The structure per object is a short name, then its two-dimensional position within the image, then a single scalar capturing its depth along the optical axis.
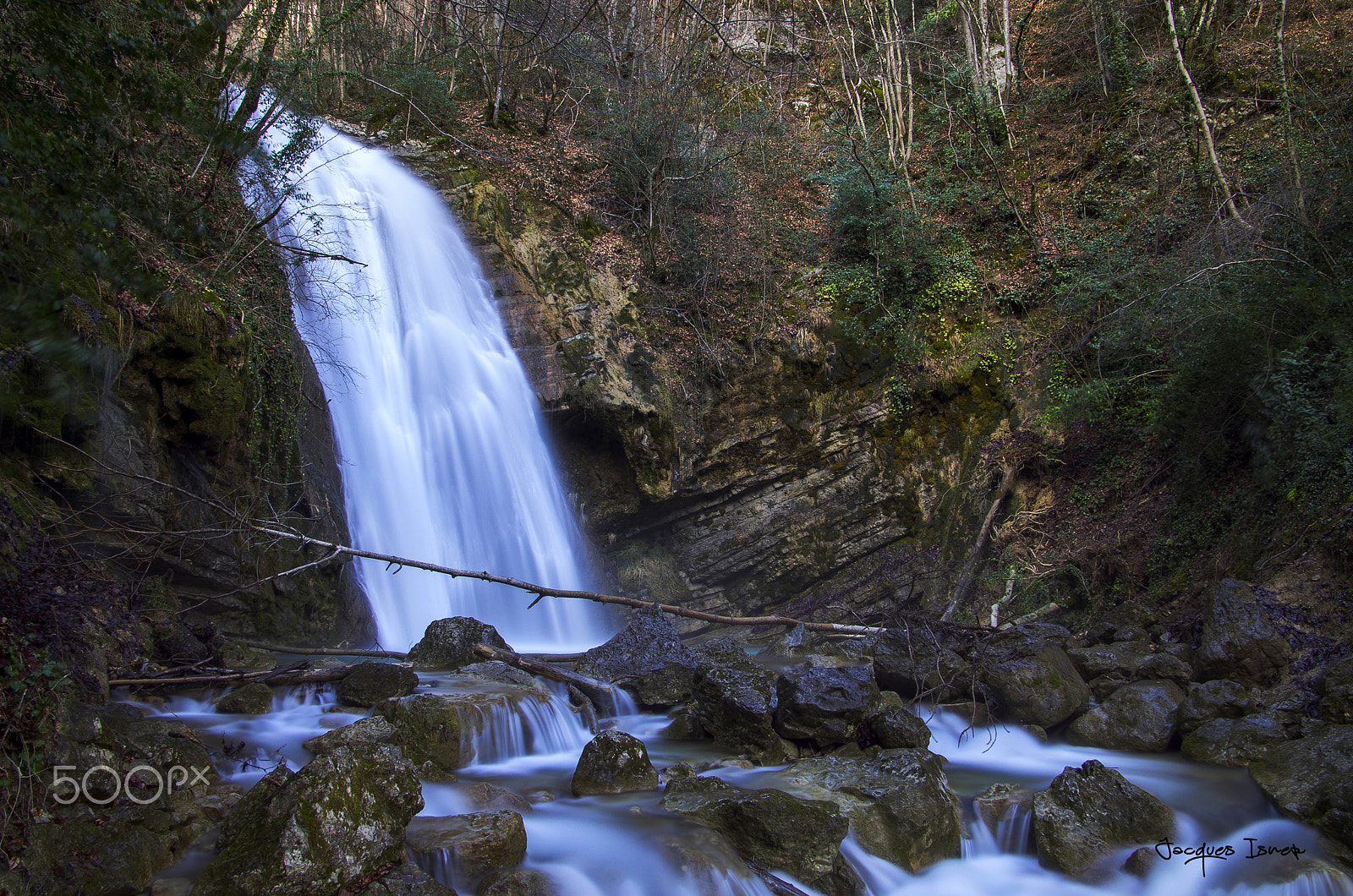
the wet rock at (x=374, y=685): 5.96
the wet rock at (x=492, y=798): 4.64
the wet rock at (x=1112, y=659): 6.67
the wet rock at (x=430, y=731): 5.02
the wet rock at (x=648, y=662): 6.99
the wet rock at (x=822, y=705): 5.69
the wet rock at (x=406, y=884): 3.27
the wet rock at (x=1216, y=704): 5.68
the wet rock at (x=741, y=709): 5.71
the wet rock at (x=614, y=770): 5.05
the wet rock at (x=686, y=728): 6.25
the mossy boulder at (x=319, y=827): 3.11
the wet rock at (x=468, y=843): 3.72
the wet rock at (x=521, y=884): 3.62
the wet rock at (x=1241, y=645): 6.10
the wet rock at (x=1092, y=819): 4.41
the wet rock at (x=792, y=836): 4.10
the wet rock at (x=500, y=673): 6.66
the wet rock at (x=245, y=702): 5.57
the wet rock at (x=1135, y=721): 5.82
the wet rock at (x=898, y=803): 4.45
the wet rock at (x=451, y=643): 7.54
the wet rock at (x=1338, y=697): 5.08
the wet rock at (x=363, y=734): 4.72
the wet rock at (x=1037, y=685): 6.26
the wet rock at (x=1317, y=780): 4.17
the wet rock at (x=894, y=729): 5.52
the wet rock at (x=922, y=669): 6.74
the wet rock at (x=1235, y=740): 5.21
